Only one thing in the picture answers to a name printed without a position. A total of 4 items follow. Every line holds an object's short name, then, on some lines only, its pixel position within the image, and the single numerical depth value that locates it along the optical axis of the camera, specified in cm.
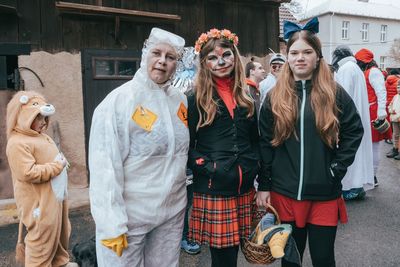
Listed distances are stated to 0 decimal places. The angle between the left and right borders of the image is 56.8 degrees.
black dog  293
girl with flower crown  225
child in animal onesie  308
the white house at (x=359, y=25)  3306
